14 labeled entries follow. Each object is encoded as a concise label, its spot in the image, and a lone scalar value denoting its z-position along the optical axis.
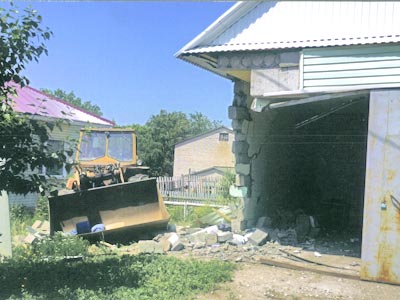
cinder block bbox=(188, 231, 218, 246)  8.95
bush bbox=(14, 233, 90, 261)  7.34
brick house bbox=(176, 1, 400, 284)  6.77
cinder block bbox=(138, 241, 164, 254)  8.23
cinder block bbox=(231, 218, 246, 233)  9.94
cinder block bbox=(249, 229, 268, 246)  8.88
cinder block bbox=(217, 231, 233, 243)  9.00
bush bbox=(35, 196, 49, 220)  13.58
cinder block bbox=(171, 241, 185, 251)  8.50
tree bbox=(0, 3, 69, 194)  4.99
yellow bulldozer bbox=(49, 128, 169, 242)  9.57
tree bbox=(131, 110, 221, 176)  28.05
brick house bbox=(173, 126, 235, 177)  34.75
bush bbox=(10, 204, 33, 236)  10.70
